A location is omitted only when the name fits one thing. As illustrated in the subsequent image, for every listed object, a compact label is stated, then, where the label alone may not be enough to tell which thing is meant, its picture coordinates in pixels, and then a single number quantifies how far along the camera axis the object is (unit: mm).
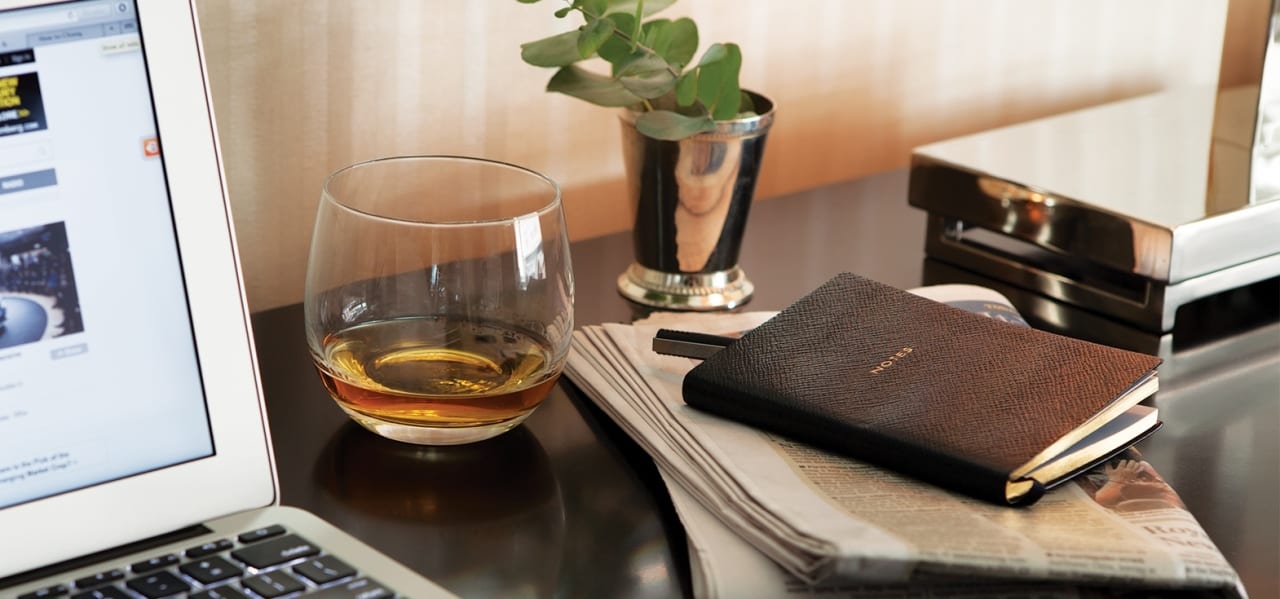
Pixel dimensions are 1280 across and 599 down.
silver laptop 999
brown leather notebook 1052
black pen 1150
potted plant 1217
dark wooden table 1045
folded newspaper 1003
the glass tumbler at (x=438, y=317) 1099
